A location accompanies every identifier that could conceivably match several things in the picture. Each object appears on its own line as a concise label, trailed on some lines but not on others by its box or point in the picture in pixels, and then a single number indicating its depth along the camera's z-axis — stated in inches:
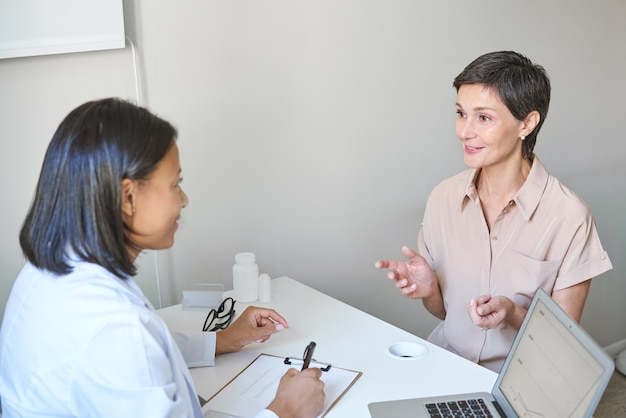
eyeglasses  65.4
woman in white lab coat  36.4
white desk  52.7
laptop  37.6
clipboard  49.8
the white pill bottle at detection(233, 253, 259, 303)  71.2
